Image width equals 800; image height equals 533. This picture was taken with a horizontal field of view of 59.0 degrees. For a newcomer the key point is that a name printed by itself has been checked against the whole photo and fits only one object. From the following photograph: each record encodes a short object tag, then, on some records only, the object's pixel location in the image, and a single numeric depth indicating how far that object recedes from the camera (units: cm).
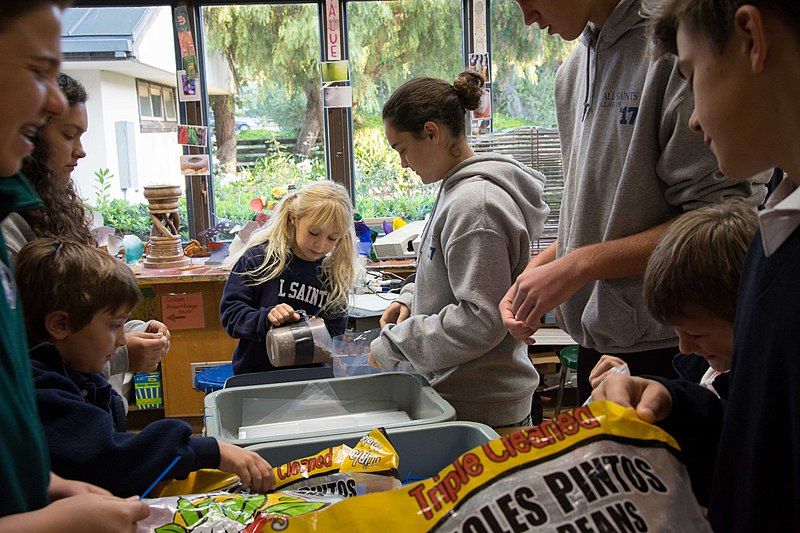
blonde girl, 238
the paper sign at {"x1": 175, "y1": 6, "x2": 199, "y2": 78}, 419
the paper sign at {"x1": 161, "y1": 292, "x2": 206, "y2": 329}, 378
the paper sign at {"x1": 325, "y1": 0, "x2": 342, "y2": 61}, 421
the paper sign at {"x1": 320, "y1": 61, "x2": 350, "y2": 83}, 421
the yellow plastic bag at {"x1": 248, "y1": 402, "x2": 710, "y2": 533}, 65
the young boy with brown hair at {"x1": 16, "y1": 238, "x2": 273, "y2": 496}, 106
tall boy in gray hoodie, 122
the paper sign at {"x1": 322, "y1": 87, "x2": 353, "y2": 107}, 428
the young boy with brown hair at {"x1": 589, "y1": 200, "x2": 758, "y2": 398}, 87
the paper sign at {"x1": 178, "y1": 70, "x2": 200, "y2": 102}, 427
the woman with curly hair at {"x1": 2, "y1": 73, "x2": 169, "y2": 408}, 151
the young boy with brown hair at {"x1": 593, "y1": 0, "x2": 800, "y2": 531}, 60
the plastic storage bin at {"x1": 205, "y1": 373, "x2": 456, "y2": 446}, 155
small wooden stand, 375
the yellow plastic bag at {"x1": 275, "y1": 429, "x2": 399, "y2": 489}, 113
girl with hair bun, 153
